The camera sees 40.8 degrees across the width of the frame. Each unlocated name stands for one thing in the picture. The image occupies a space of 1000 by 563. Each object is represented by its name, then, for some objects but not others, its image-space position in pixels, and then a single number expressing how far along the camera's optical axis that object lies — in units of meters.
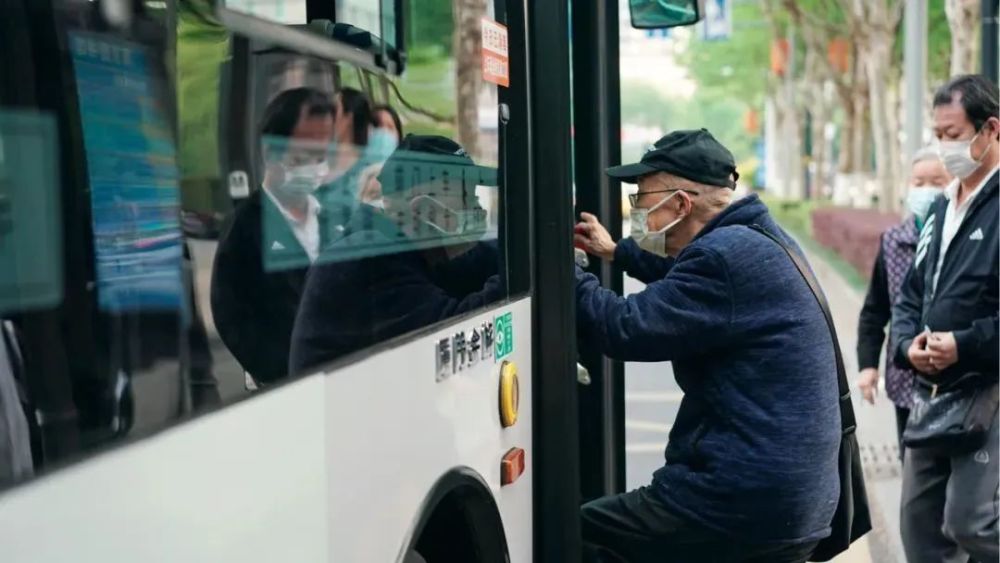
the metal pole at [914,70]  13.79
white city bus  1.40
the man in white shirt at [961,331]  4.16
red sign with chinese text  3.04
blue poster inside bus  1.51
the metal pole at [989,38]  8.12
